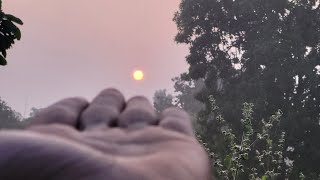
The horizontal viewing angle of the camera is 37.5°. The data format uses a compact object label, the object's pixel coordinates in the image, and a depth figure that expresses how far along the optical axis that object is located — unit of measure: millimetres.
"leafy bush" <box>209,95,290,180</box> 3562
